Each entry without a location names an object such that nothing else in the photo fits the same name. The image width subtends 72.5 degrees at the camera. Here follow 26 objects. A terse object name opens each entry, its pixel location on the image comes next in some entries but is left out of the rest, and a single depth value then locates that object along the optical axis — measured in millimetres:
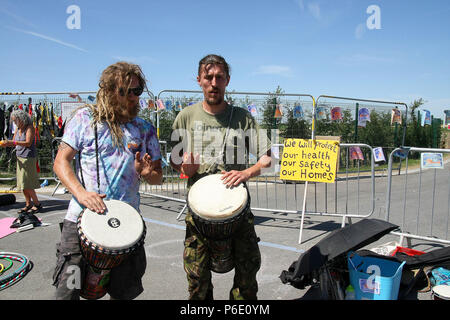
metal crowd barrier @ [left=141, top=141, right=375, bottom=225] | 6432
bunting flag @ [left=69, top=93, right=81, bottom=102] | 8477
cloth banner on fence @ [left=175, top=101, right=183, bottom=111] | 7742
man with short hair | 2246
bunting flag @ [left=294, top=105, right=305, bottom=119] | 9305
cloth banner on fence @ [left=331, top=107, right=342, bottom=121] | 9914
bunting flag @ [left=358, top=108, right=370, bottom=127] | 10802
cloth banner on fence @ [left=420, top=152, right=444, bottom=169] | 3998
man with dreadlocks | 1844
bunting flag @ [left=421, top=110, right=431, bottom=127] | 11205
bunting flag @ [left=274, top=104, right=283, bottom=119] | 8906
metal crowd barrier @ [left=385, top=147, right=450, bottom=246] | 4203
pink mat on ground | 4855
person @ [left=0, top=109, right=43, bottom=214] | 5672
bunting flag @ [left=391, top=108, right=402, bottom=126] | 11430
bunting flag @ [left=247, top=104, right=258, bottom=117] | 8452
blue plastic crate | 2607
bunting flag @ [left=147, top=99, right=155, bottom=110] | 7561
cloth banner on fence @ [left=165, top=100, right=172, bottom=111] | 7430
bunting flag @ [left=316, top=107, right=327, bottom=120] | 9469
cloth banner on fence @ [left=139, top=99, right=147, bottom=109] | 7844
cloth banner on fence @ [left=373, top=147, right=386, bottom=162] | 4520
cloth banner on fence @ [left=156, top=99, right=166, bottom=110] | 7203
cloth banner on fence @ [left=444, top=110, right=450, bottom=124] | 12234
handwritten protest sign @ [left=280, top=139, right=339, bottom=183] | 4512
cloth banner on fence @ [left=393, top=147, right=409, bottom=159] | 4266
